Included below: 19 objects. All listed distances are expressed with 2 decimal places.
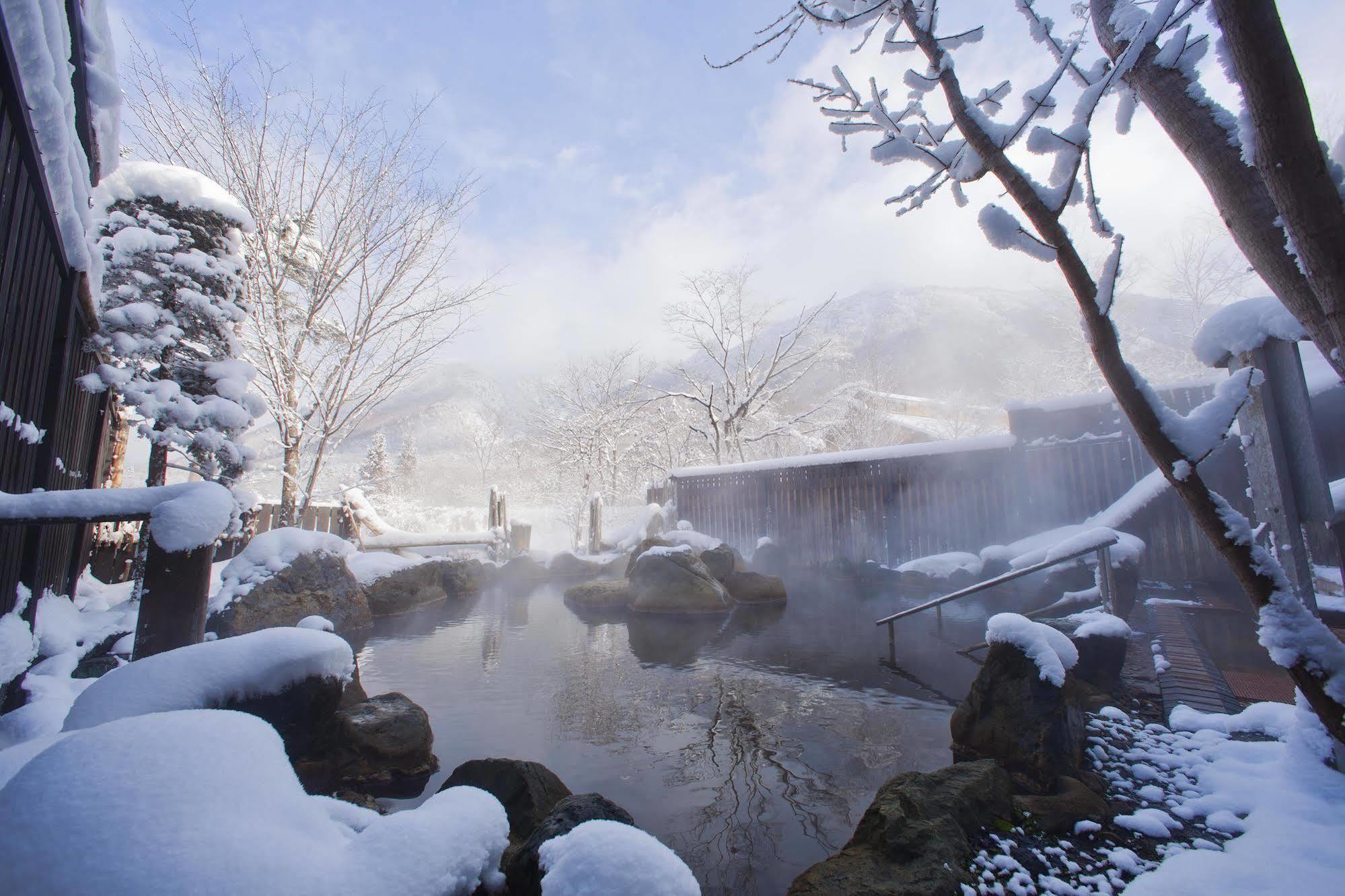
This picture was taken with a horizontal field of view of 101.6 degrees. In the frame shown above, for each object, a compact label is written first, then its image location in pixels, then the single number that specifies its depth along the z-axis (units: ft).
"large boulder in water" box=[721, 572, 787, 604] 32.96
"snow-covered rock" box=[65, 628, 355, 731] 7.86
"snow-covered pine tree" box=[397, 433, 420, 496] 132.18
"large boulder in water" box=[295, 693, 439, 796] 11.79
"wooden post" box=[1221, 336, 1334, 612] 11.27
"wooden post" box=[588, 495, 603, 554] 59.11
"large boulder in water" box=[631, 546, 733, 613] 31.35
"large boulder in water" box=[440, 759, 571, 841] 9.50
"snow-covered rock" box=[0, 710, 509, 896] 3.43
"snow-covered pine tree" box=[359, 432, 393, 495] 106.01
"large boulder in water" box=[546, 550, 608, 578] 49.80
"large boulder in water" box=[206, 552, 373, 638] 21.85
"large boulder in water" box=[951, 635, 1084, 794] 9.95
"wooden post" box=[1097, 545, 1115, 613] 18.45
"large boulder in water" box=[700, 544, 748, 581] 35.45
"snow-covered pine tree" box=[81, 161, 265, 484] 20.85
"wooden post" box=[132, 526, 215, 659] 8.20
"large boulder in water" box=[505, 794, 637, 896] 6.49
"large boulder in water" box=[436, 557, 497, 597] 38.75
